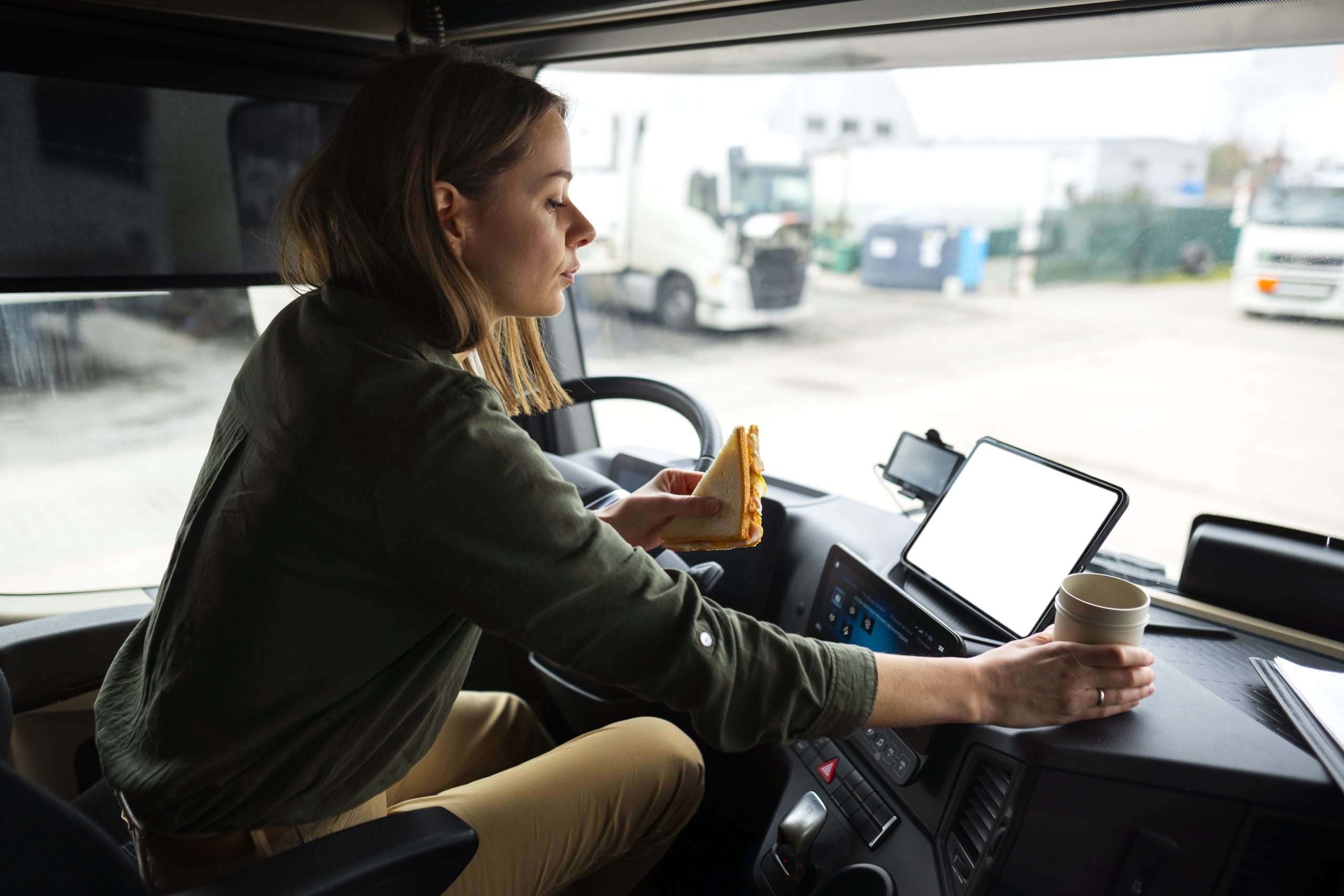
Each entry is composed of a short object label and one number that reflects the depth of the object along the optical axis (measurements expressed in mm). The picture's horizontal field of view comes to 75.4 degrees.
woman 880
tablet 1211
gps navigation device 1590
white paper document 979
